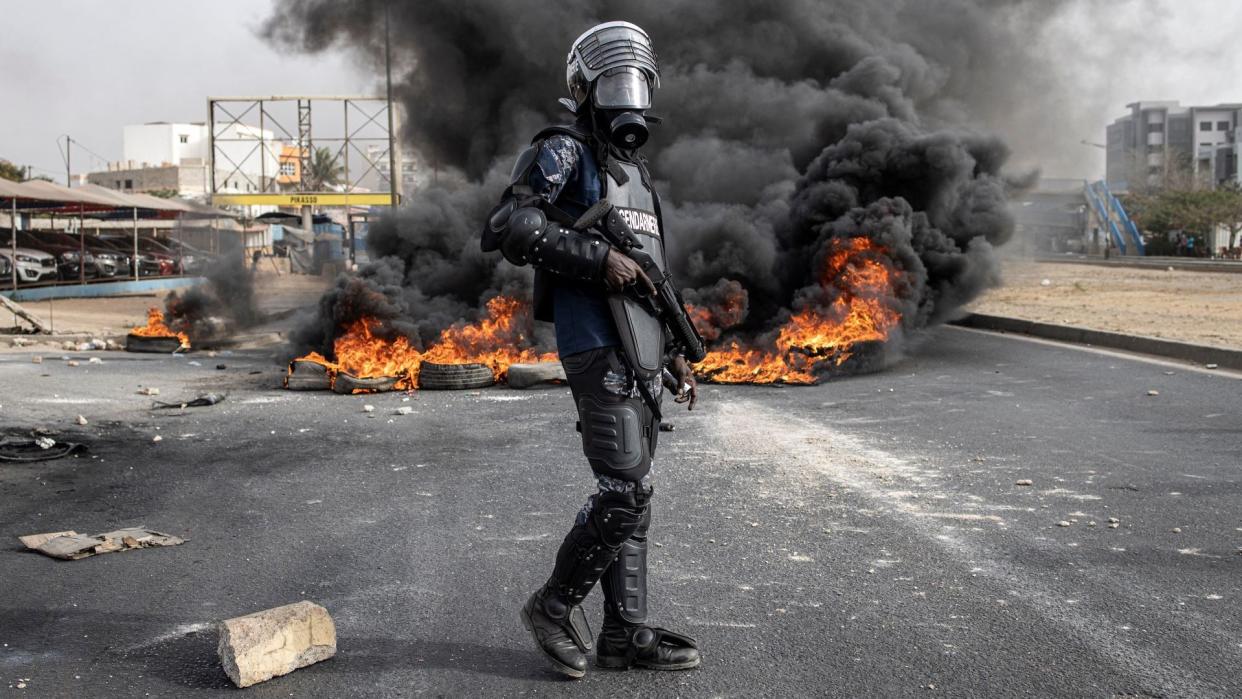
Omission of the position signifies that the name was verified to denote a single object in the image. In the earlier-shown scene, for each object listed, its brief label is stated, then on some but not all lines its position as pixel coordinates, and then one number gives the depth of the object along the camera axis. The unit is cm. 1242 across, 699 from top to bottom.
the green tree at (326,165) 6331
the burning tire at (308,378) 990
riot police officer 306
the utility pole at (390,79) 1913
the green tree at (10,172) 4581
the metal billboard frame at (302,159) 2981
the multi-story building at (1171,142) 6944
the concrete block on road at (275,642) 293
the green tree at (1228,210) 4234
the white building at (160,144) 8419
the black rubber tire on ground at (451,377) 988
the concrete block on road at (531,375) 988
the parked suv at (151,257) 2881
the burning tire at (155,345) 1355
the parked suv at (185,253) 2984
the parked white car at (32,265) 2197
